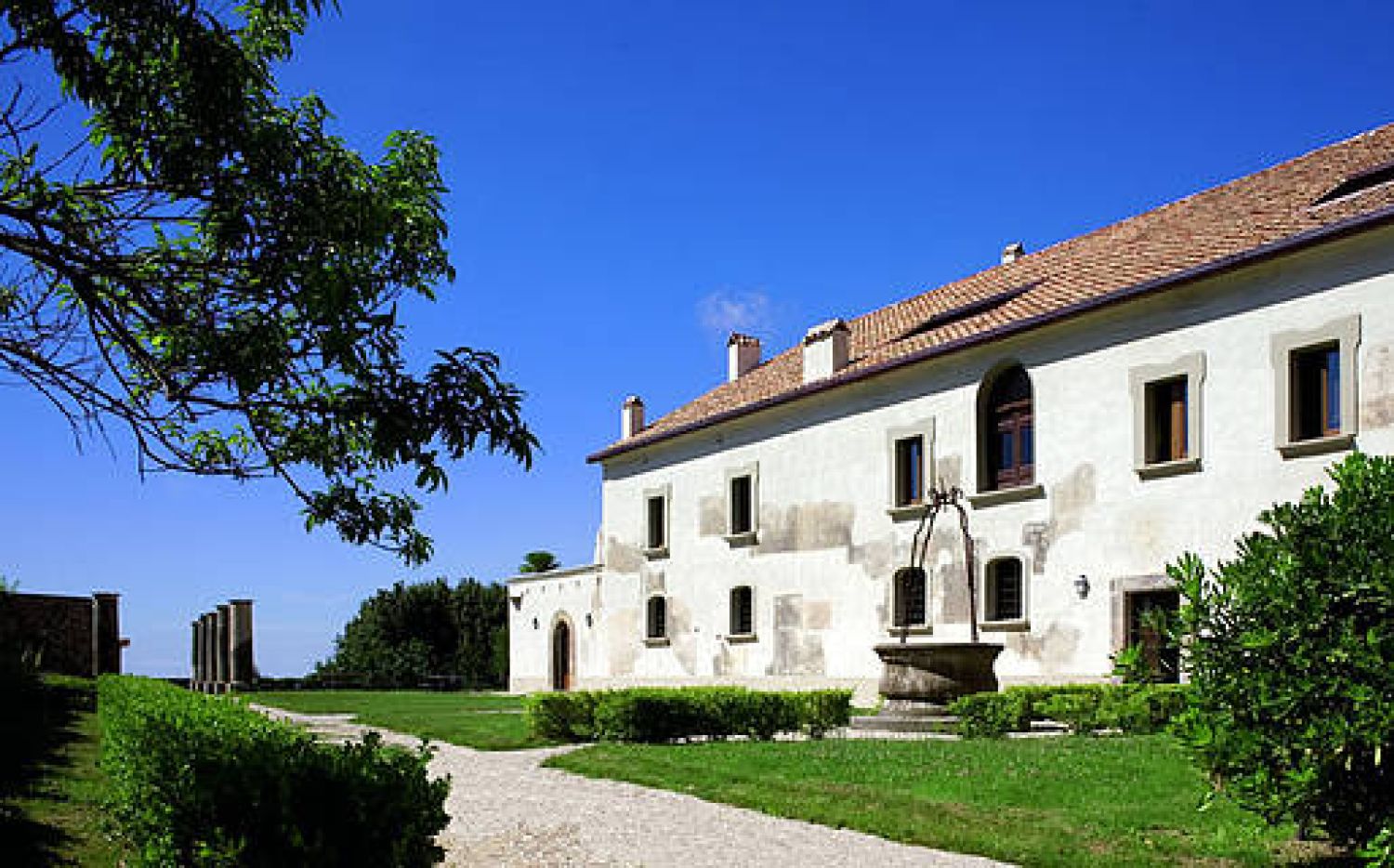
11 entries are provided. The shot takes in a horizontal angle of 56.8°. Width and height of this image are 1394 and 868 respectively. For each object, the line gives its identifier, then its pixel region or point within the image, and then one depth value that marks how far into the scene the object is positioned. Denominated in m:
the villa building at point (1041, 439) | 17.98
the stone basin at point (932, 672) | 17.92
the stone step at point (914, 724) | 17.34
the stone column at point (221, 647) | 37.34
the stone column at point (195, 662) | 43.81
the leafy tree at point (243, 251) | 5.44
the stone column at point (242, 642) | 35.25
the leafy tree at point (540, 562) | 46.44
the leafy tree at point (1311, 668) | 7.15
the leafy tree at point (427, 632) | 53.78
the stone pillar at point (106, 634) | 35.25
